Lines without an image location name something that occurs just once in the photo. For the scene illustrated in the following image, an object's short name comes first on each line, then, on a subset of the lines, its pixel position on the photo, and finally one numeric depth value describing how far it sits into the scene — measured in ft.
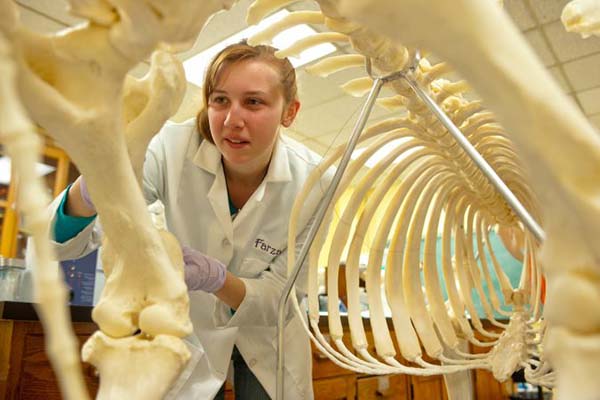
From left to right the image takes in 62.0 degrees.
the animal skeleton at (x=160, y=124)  0.84
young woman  3.32
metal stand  1.84
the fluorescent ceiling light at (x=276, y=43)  7.69
